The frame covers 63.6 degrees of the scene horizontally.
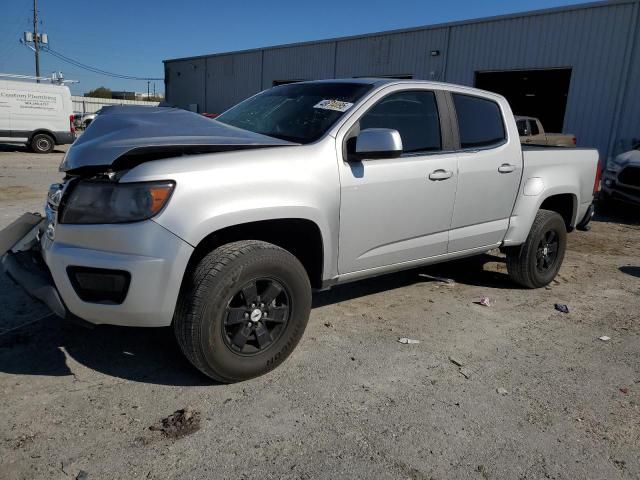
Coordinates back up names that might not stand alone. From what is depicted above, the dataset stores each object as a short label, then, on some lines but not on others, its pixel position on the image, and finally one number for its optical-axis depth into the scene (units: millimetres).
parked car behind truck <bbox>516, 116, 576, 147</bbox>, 12791
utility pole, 44347
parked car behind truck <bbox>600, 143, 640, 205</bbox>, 9359
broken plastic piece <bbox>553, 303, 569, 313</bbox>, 4625
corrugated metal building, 14617
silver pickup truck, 2596
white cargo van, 16891
